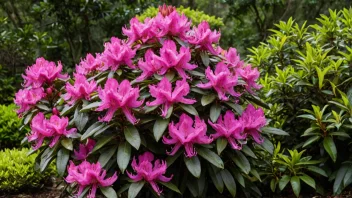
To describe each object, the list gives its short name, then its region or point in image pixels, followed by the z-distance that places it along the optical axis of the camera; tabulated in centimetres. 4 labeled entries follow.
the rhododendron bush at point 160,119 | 198
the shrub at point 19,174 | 333
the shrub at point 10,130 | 445
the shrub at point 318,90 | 250
